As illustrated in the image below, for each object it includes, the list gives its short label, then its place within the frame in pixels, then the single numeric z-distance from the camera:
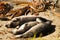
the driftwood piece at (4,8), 10.70
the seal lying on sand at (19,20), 9.03
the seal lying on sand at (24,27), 8.15
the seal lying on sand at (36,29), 7.81
